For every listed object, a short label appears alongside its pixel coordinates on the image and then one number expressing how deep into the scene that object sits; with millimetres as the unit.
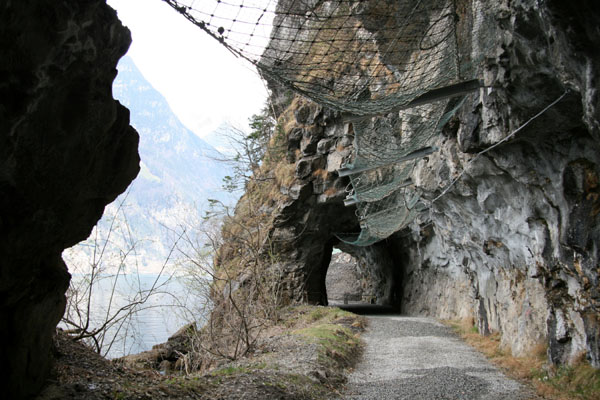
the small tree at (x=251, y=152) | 16172
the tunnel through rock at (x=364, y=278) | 18859
